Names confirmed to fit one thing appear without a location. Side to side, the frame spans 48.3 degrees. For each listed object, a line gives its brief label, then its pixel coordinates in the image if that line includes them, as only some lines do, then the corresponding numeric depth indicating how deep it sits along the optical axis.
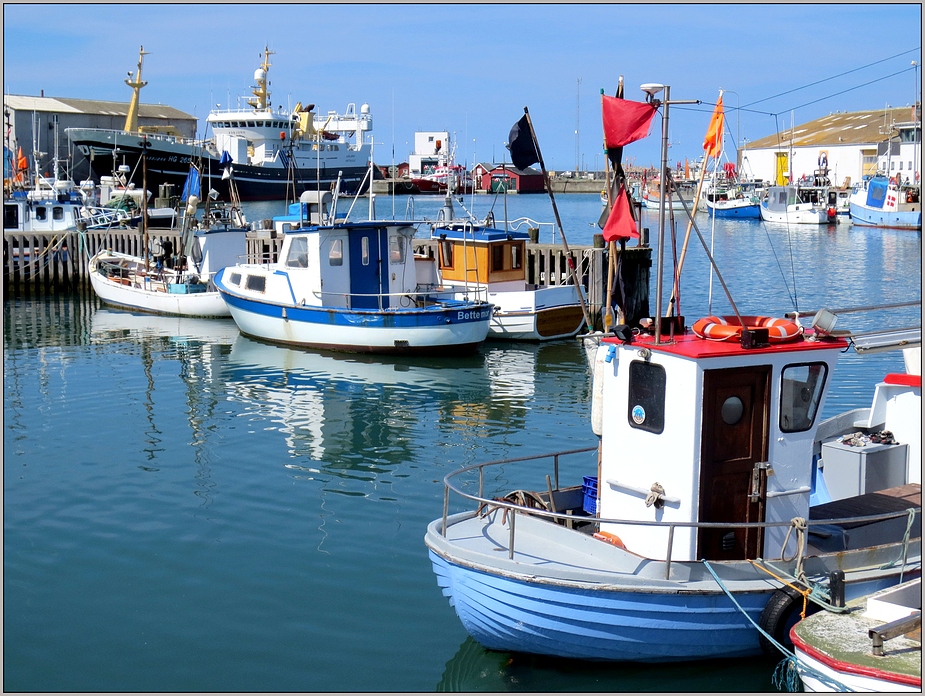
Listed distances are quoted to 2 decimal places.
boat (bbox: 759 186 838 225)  80.12
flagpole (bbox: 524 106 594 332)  10.20
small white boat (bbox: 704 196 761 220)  89.38
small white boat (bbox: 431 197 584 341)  26.84
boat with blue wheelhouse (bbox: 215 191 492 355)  24.67
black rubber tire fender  8.61
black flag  11.60
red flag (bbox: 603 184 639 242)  9.33
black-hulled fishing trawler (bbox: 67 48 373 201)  83.81
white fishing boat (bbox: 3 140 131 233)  42.03
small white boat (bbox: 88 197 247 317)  32.34
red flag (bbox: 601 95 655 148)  9.06
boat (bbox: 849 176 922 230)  74.06
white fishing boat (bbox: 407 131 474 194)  128.38
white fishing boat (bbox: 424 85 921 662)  8.62
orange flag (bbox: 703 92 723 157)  11.48
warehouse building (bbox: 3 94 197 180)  84.38
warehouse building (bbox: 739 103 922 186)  87.06
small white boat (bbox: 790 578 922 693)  7.38
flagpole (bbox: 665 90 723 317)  9.45
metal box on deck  11.52
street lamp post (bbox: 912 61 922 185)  80.00
